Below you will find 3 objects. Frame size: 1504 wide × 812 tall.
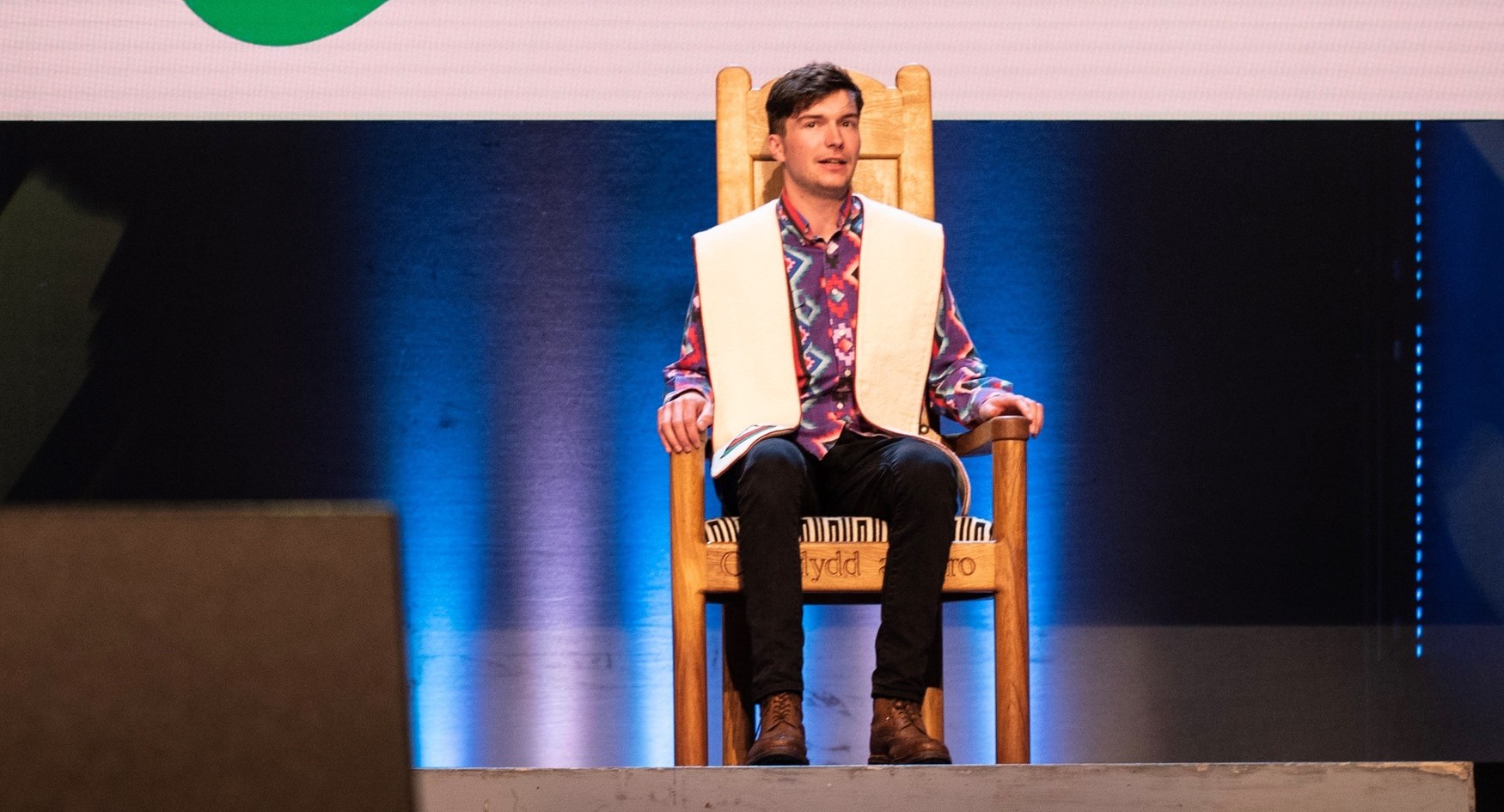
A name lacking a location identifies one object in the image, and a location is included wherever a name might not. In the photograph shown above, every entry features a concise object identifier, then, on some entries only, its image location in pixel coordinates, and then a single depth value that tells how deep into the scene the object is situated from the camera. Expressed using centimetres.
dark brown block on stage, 697
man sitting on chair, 1161
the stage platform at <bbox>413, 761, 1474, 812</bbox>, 1099
